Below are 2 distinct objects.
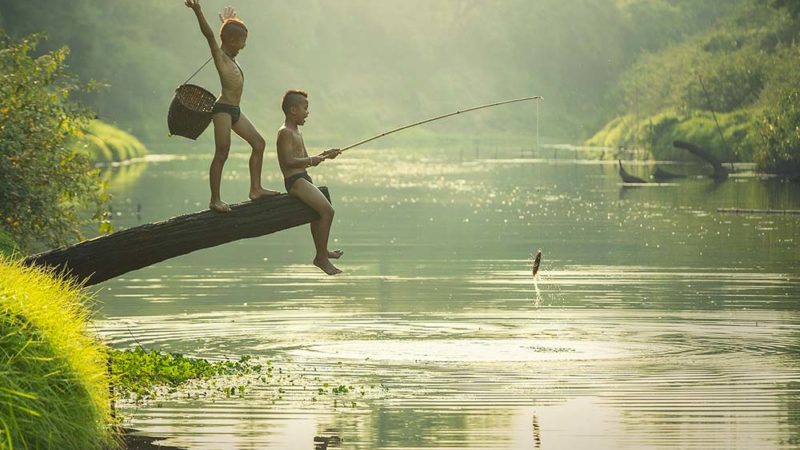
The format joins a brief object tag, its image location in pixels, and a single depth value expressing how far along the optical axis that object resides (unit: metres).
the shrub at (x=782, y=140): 82.62
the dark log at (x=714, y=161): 86.63
